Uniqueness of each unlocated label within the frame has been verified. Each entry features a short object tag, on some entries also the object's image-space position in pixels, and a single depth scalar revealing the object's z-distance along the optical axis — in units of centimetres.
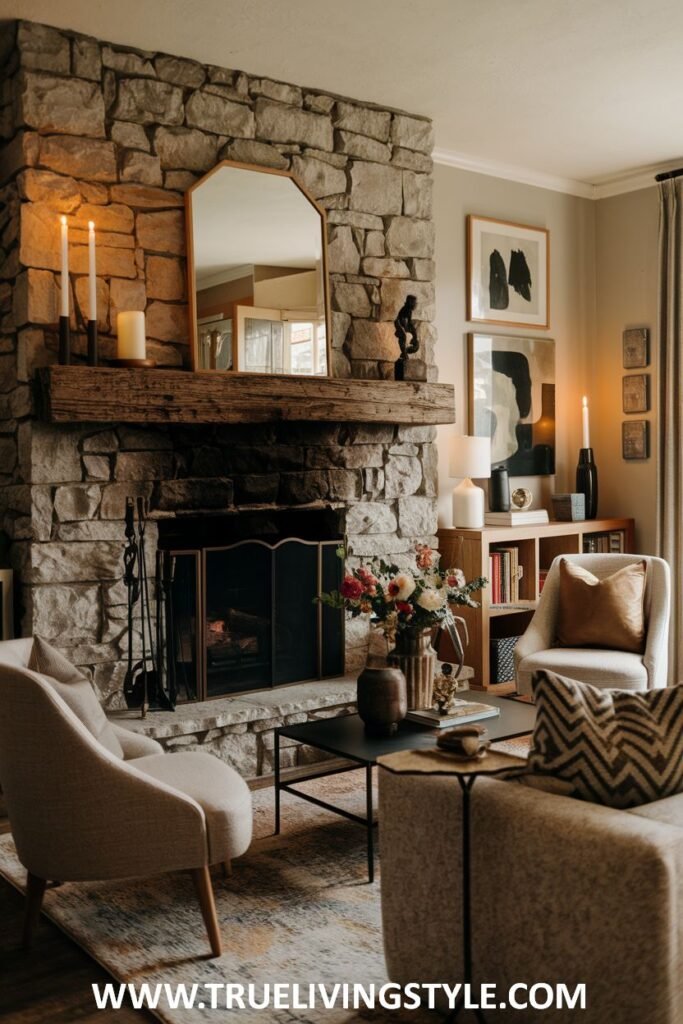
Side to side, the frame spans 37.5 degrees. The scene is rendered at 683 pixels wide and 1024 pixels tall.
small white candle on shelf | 586
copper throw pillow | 438
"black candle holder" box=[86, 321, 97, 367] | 373
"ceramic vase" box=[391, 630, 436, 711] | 344
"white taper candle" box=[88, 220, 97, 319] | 369
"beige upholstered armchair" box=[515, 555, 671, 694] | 414
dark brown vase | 321
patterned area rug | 249
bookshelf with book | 506
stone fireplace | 376
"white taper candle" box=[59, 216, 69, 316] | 366
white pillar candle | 383
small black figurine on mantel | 472
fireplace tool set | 386
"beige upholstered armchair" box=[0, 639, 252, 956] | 253
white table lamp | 501
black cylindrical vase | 542
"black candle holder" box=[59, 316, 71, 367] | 367
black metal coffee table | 302
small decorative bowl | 219
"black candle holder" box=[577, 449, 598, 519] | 583
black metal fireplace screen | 414
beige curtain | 557
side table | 211
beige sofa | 182
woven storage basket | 513
